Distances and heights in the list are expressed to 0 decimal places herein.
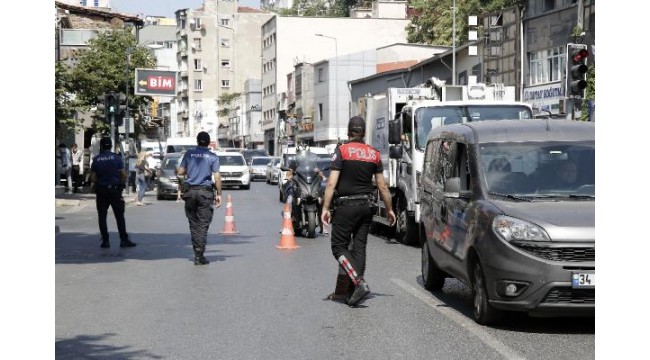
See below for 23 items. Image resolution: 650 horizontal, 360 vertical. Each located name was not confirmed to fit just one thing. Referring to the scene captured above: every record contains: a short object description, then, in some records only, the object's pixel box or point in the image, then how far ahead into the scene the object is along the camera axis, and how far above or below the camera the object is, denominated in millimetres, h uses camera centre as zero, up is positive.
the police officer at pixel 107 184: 18719 -665
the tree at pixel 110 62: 61944 +4531
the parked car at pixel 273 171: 56759 -1442
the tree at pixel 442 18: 66875 +7908
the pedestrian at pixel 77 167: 41438 -854
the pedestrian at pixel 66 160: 40062 -570
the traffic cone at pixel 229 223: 22594 -1610
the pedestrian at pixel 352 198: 11367 -567
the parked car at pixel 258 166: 64500 -1321
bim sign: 58094 +3243
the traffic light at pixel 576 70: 21359 +1346
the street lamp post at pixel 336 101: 92688 +3412
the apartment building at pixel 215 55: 142625 +11435
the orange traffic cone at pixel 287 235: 18594 -1520
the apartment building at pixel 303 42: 107562 +9855
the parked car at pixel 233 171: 48312 -1194
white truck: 18781 +182
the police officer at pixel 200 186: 15789 -599
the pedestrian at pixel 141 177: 34938 -1033
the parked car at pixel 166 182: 39469 -1340
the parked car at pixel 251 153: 76081 -689
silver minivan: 9117 -654
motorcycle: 20875 -949
